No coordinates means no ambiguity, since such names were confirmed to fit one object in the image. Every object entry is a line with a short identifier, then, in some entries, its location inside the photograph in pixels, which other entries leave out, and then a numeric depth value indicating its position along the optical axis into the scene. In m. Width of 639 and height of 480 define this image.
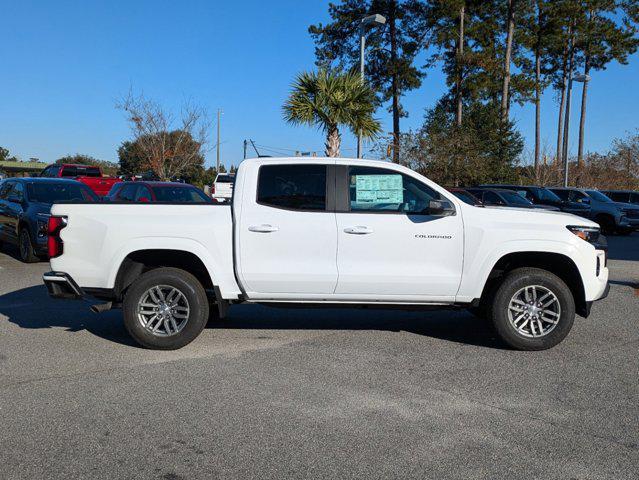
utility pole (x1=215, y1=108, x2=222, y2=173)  55.39
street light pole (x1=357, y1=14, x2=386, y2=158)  17.74
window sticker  6.33
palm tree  16.75
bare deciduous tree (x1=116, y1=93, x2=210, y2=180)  32.69
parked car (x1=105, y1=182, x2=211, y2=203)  13.96
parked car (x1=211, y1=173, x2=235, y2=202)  26.88
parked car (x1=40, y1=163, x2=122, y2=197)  22.67
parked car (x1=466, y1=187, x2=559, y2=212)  18.61
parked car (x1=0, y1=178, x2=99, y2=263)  12.29
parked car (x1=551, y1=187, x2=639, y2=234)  22.19
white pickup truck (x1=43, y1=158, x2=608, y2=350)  6.17
